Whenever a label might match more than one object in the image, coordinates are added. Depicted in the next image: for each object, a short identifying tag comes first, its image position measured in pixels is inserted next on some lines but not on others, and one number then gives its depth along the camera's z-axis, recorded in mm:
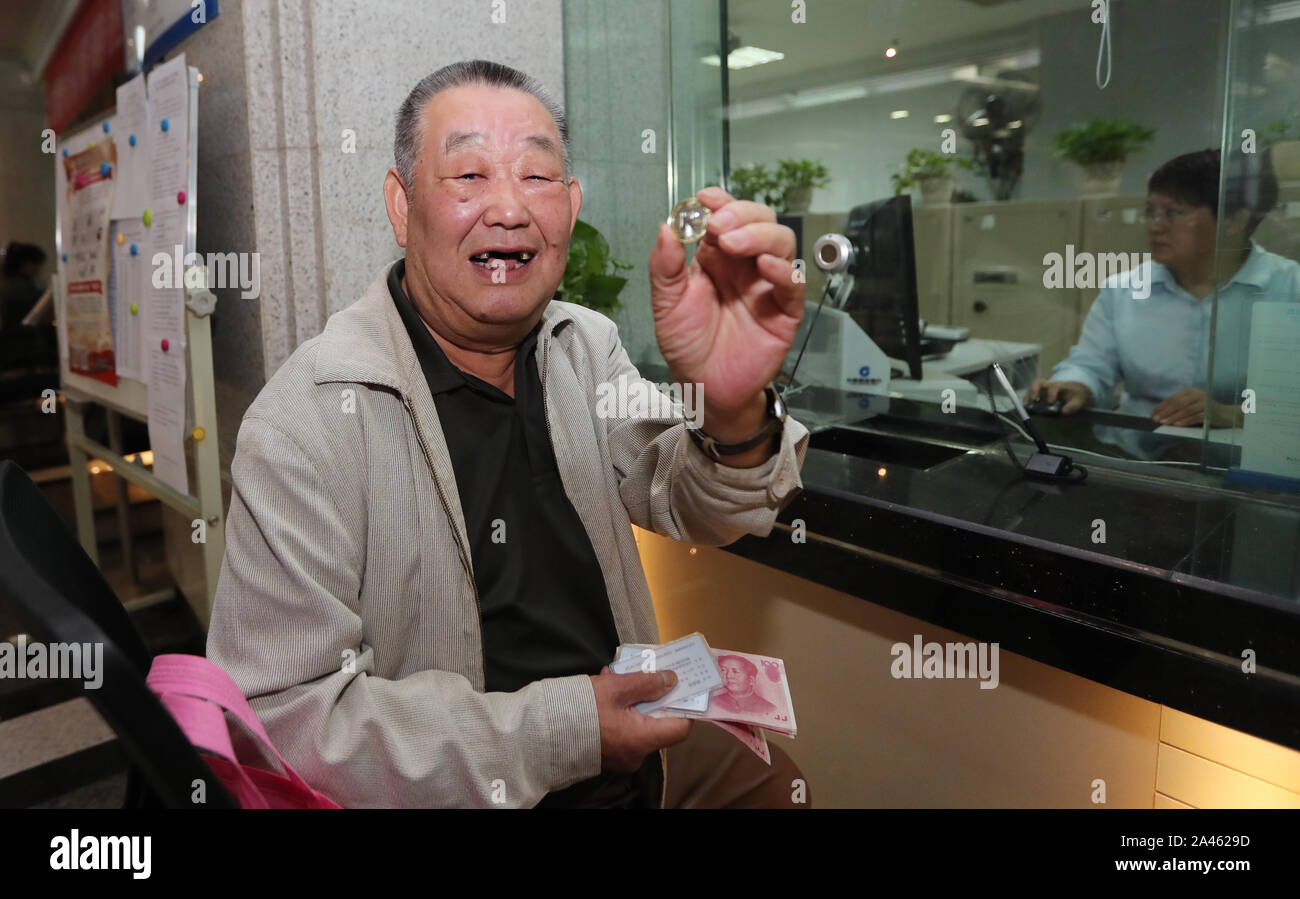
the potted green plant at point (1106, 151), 2738
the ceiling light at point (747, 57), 3129
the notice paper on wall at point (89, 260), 2637
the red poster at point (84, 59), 3051
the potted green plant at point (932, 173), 3326
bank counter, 1281
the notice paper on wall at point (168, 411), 2213
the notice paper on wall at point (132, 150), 2352
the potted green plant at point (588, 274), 2682
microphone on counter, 1900
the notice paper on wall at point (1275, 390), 1719
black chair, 612
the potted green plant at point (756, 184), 3377
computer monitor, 2289
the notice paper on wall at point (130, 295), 2385
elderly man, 1121
